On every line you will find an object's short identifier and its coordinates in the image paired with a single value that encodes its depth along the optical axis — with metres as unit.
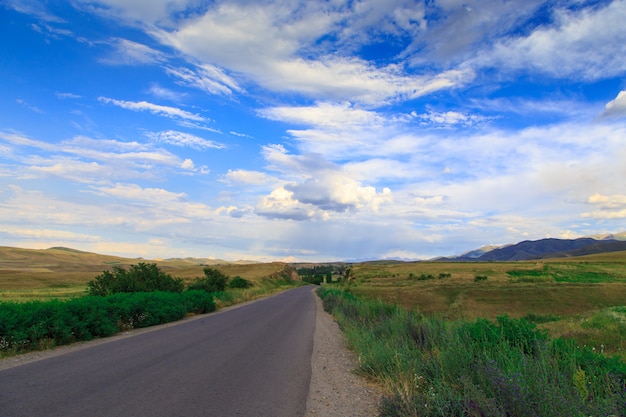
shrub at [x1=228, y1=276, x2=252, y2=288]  70.55
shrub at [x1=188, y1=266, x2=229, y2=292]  45.27
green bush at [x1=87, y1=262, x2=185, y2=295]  24.78
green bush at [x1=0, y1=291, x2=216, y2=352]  11.84
